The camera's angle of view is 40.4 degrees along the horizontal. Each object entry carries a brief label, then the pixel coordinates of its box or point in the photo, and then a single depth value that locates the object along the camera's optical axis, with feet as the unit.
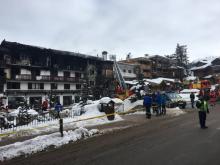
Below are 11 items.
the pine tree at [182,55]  322.47
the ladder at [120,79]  132.67
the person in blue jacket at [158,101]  76.47
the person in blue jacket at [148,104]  69.68
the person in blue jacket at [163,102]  76.43
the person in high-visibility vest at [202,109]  48.14
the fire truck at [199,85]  197.83
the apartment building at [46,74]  170.09
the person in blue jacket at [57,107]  75.41
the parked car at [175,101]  102.76
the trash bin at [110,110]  66.77
